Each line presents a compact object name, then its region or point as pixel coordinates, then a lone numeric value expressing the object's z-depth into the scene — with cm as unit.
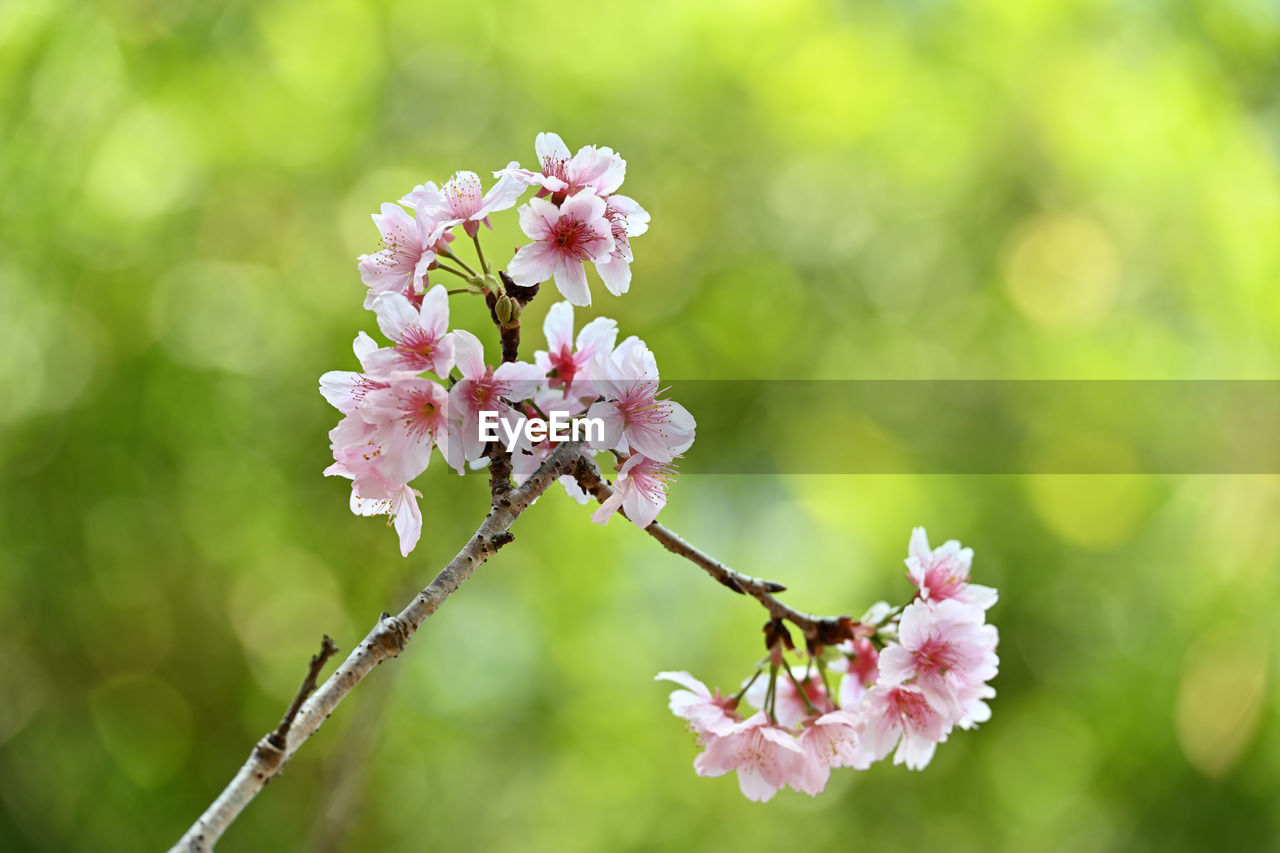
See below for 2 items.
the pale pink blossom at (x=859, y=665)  79
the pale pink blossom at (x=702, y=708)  78
